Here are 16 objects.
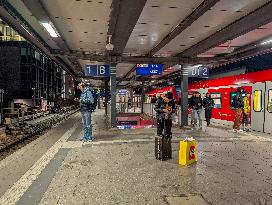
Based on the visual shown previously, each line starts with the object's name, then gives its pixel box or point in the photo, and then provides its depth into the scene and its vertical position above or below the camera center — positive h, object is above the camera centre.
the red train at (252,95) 12.56 +0.09
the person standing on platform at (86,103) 10.23 -0.22
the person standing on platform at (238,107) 12.91 -0.43
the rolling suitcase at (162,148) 7.26 -1.25
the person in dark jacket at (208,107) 15.94 -0.53
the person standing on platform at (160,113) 8.91 -0.49
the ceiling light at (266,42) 11.14 +2.11
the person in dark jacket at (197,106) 14.14 -0.43
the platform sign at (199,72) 16.78 +1.45
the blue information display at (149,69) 15.85 +1.48
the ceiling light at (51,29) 8.94 +2.15
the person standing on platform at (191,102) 14.19 -0.27
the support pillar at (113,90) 15.16 +0.31
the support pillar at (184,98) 15.79 -0.06
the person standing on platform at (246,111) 13.66 -0.64
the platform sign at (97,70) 16.05 +1.43
